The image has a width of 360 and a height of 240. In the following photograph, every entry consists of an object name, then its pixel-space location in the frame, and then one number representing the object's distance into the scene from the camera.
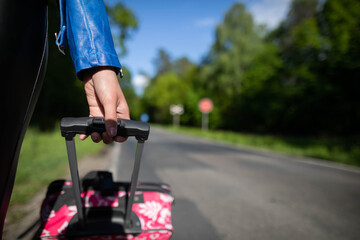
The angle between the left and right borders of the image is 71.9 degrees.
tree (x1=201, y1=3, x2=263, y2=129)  28.92
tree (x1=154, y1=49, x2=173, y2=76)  67.50
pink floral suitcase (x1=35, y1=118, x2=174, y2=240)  1.10
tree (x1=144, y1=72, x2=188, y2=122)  52.70
